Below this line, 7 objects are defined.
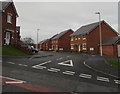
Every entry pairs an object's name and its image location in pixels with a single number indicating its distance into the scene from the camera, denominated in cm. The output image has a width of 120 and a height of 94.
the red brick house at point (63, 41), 3518
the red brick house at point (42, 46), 5064
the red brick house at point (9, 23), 1528
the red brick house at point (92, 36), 2475
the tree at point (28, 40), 5170
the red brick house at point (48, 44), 4441
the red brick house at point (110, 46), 1978
